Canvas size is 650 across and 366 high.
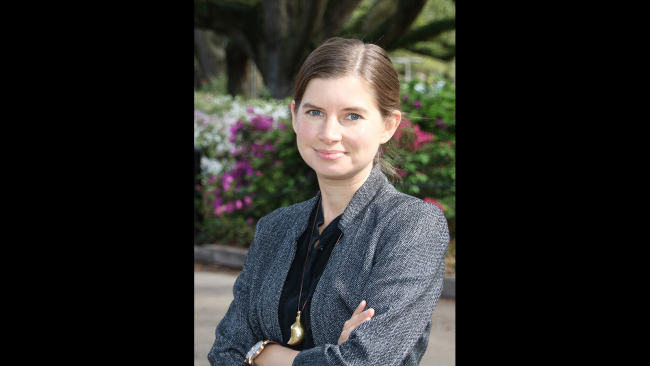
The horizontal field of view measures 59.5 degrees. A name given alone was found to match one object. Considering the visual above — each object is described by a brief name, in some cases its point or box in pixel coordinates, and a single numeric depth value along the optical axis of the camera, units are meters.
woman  1.74
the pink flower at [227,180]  7.57
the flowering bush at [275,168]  6.70
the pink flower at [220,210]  7.71
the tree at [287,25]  12.81
